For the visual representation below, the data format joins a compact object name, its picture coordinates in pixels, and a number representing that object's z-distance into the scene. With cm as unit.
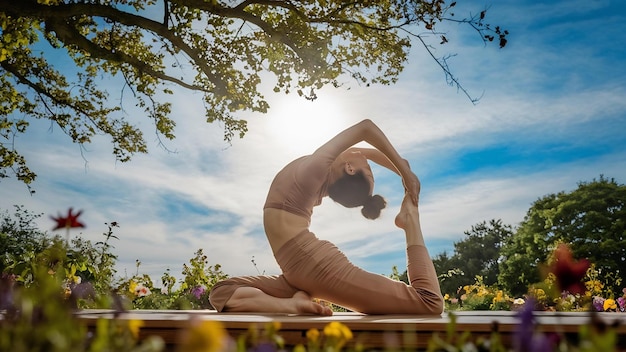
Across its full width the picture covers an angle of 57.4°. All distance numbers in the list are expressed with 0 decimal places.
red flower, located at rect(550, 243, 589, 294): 146
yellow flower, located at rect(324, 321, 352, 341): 145
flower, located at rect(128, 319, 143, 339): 137
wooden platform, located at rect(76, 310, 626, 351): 252
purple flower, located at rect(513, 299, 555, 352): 107
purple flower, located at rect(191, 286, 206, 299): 843
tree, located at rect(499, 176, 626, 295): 2727
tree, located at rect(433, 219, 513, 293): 3750
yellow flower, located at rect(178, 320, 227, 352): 84
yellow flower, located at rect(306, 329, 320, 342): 144
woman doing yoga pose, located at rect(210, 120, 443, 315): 405
